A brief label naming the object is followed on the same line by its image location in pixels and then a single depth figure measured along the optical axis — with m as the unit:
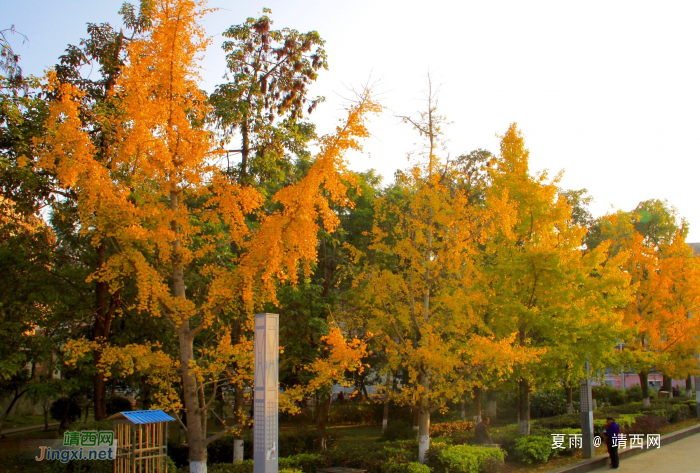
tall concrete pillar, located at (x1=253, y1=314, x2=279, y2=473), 6.57
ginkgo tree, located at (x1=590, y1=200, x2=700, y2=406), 22.47
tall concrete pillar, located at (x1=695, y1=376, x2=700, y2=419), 23.13
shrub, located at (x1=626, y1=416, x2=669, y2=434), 17.59
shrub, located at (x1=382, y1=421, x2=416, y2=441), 21.36
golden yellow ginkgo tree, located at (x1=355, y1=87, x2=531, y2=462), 12.00
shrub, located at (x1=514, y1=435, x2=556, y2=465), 12.66
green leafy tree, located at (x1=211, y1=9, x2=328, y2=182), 14.37
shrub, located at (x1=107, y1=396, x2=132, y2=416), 23.52
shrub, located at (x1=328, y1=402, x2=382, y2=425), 31.61
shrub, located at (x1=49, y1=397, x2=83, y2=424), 23.84
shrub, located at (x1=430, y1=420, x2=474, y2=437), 20.06
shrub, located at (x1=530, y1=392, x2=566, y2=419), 27.78
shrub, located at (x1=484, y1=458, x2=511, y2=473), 11.35
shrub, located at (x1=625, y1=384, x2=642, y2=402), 33.25
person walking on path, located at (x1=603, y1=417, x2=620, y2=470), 12.79
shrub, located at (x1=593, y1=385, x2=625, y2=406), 32.69
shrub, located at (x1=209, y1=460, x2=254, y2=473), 9.99
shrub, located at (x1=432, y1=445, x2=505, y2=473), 10.75
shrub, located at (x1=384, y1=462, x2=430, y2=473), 10.40
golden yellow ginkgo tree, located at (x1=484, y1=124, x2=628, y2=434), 13.11
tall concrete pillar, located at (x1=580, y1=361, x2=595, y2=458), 13.57
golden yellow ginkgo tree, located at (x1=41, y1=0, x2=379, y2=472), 7.89
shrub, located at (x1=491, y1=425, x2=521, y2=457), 13.19
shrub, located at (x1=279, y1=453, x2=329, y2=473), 11.27
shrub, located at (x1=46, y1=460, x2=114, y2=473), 11.32
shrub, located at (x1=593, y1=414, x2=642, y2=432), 16.54
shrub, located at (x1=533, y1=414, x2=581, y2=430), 17.38
